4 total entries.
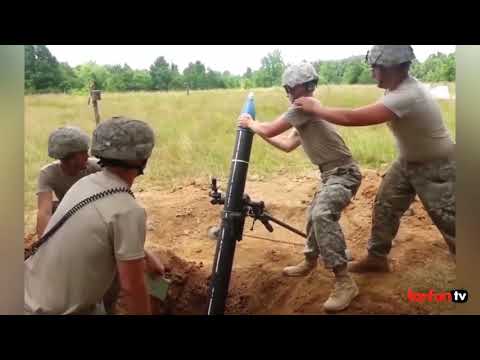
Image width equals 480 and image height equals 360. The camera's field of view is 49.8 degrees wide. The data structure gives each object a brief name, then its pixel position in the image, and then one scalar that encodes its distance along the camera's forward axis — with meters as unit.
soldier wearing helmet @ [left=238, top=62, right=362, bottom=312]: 3.35
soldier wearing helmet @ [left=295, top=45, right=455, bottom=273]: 3.33
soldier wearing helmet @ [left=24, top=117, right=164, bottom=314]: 2.25
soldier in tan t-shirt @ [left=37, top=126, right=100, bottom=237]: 3.33
